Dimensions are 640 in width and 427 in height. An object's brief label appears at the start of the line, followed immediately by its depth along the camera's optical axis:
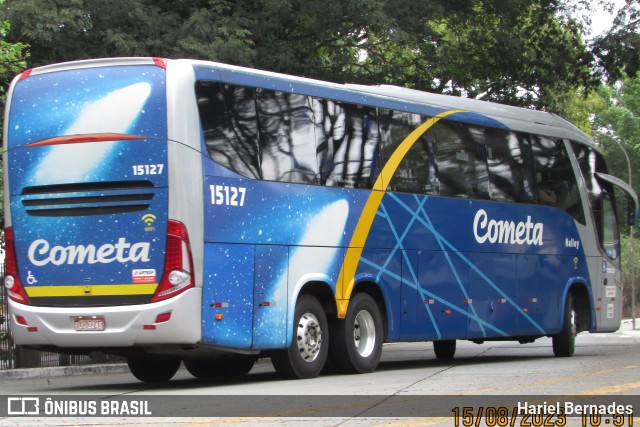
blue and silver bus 13.96
